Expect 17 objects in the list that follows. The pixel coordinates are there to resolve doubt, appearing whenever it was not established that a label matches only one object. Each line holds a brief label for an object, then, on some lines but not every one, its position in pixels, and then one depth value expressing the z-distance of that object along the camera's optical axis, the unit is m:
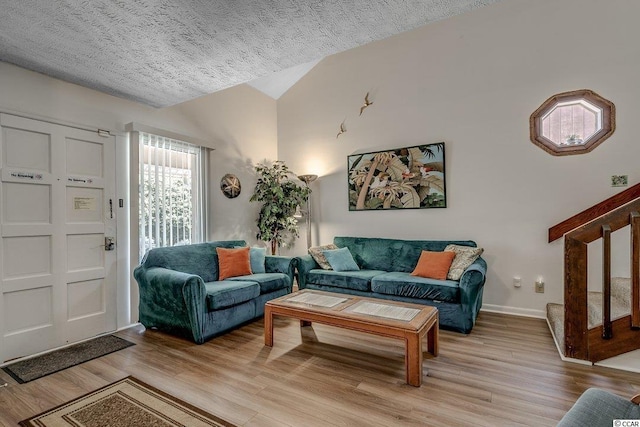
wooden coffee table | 2.09
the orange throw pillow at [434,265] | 3.39
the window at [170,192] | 3.46
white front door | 2.52
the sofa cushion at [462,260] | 3.32
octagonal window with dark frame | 3.19
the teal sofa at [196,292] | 2.78
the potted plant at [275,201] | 4.57
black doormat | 2.31
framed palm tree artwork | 3.98
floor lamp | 4.64
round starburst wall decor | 4.37
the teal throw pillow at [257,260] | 3.87
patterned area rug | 1.74
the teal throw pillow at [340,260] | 3.97
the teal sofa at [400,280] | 3.02
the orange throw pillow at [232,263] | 3.60
